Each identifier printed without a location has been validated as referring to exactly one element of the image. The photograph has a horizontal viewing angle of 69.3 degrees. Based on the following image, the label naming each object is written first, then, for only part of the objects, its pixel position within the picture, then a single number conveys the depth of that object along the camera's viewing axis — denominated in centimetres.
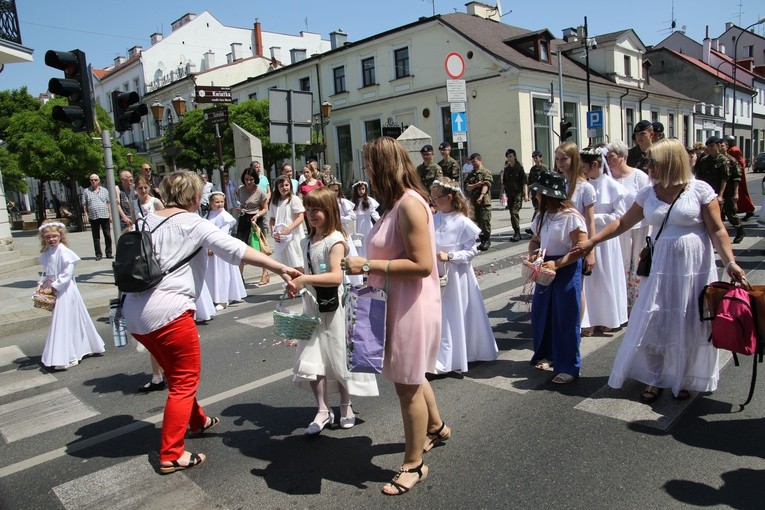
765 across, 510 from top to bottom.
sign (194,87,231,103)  1732
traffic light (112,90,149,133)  891
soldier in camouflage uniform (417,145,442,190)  1103
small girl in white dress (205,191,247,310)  847
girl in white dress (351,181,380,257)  1016
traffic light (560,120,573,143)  2119
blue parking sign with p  2498
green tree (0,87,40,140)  3334
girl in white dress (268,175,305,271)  847
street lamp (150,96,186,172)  2155
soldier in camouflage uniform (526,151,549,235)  1382
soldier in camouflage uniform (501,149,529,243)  1376
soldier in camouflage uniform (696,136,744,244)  976
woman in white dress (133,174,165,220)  777
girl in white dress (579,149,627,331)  569
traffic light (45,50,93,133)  799
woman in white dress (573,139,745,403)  381
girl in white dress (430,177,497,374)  481
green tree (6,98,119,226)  2611
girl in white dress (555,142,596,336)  468
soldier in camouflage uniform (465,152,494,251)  1209
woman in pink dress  285
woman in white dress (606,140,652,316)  620
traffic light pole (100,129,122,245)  881
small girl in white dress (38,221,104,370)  581
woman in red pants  342
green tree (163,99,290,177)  3669
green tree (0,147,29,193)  3233
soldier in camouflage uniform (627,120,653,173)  643
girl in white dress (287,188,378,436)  367
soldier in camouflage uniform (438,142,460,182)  1174
